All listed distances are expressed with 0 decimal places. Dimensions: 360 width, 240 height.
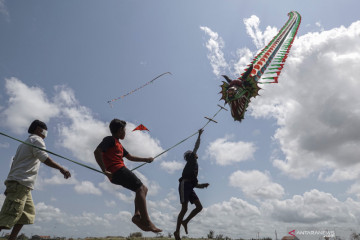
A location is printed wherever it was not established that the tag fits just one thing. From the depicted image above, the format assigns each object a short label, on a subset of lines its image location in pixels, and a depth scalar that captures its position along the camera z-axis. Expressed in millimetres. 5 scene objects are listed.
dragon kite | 9992
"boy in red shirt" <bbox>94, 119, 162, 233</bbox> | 4738
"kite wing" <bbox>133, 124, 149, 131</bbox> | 7273
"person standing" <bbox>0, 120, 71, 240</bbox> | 4582
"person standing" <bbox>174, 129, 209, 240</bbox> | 7754
